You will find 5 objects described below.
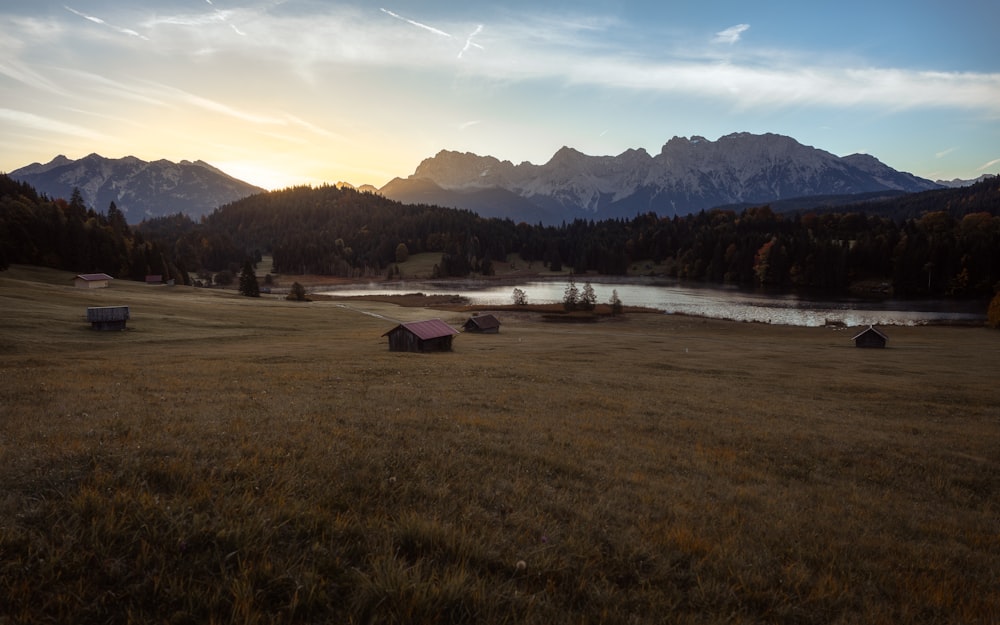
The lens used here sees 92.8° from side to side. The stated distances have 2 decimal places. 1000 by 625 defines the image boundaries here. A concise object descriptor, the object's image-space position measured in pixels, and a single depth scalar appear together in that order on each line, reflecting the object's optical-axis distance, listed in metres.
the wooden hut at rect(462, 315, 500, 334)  71.14
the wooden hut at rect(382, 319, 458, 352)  48.56
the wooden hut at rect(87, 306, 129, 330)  48.50
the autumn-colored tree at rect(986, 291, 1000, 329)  75.61
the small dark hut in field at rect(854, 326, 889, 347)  58.84
